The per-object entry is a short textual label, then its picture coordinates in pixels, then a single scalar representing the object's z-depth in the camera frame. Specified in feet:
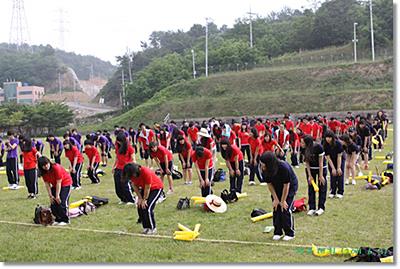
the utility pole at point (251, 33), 266.36
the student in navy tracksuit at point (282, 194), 26.66
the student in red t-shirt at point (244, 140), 54.75
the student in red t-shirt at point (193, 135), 66.90
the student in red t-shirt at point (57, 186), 31.45
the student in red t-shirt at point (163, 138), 56.39
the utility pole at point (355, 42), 199.95
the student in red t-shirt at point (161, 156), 39.43
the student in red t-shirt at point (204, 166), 36.52
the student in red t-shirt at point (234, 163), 38.11
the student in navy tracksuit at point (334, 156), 34.91
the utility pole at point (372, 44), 190.72
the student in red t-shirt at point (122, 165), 38.60
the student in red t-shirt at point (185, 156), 43.50
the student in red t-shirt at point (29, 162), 43.24
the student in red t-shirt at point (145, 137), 57.50
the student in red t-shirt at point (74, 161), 45.32
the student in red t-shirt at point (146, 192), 28.44
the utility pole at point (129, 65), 321.34
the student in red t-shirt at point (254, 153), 45.60
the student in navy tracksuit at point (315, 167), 31.78
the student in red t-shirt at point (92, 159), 49.93
